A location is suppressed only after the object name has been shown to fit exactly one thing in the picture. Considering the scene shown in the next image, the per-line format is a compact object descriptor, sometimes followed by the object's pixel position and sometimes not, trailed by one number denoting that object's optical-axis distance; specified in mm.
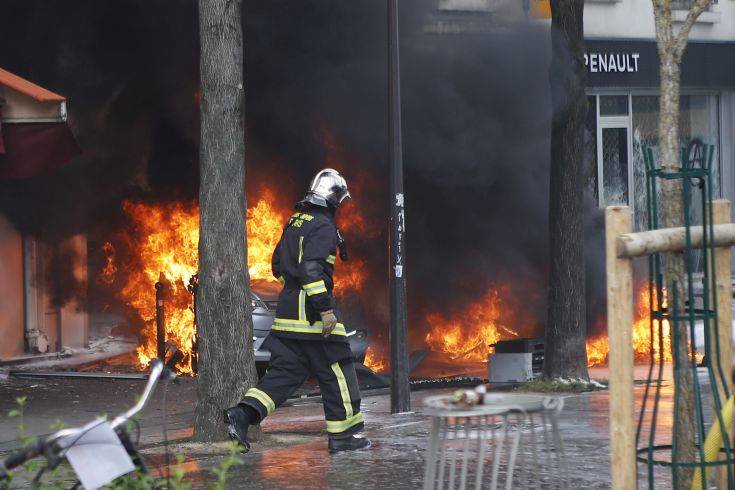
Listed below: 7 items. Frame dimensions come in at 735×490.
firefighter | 15533
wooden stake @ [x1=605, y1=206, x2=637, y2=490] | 9096
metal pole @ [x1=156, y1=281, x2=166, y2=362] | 27008
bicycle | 7193
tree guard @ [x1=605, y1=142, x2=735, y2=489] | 9111
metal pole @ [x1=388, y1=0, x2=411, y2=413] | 19971
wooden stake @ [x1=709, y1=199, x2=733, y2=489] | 10069
